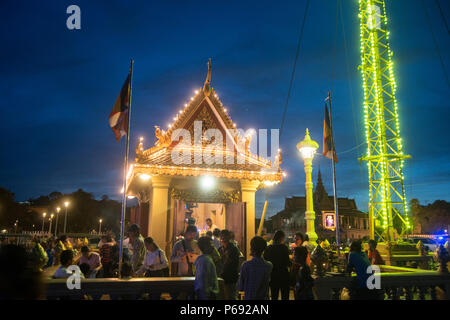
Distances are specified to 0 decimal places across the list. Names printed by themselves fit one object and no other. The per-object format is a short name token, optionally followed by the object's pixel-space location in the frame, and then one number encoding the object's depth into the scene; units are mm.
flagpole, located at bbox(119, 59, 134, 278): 5859
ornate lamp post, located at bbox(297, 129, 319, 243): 13000
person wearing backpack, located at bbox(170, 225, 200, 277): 6676
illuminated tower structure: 17438
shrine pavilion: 12414
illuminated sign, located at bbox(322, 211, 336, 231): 17875
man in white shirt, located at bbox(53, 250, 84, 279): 5250
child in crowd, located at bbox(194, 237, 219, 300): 4281
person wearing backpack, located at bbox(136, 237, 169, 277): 6715
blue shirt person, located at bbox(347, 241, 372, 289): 5535
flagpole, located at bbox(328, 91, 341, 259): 9326
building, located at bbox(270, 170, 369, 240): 63406
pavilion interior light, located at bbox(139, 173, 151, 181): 12589
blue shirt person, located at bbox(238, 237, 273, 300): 4863
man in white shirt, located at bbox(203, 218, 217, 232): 11377
